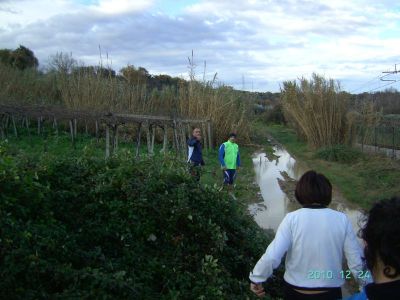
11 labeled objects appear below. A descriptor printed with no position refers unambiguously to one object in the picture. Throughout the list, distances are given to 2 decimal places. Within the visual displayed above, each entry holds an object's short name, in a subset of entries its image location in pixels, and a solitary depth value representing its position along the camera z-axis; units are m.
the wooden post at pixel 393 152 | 21.98
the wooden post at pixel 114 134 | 13.62
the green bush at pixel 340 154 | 23.34
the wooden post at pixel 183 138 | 20.78
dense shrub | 3.77
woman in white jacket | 3.60
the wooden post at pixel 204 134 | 26.25
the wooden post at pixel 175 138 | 18.07
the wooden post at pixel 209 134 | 26.09
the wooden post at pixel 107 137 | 12.69
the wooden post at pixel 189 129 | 24.79
